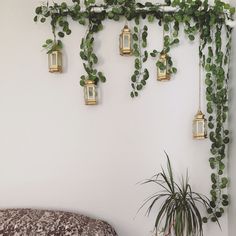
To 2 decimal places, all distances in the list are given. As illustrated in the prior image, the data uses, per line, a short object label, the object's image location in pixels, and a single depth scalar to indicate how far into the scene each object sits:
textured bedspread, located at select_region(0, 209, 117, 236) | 2.00
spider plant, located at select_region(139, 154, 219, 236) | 2.07
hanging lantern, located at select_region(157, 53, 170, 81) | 2.32
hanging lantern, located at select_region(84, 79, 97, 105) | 2.31
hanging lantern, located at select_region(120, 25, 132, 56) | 2.31
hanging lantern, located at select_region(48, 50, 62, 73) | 2.30
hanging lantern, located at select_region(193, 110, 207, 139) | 2.32
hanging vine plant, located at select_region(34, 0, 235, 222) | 2.31
